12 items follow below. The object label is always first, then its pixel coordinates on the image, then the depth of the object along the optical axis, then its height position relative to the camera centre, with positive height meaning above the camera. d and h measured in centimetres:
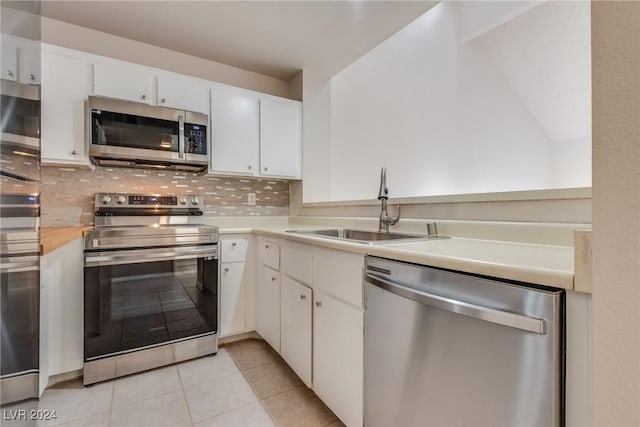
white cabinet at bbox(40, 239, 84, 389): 161 -55
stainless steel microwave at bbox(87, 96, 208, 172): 190 +53
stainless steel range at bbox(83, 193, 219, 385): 172 -48
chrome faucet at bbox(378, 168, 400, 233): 181 +1
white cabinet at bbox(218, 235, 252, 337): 220 -53
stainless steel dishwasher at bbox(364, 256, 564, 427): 67 -38
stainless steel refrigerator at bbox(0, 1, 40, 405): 72 +3
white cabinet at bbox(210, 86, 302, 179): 238 +67
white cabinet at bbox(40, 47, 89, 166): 181 +65
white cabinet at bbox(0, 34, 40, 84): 72 +41
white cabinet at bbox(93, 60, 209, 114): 197 +89
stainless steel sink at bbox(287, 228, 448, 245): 160 -13
